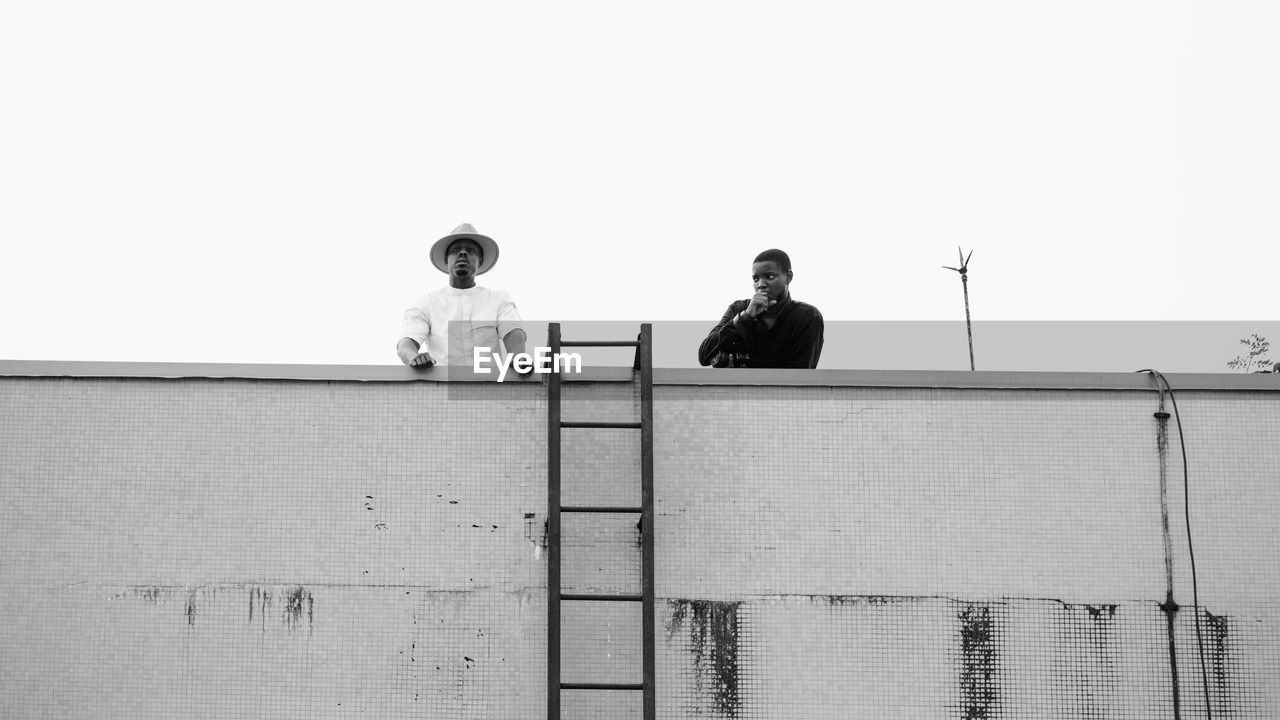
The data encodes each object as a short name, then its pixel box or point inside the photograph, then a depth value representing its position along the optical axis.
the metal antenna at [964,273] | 22.80
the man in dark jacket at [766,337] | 6.65
